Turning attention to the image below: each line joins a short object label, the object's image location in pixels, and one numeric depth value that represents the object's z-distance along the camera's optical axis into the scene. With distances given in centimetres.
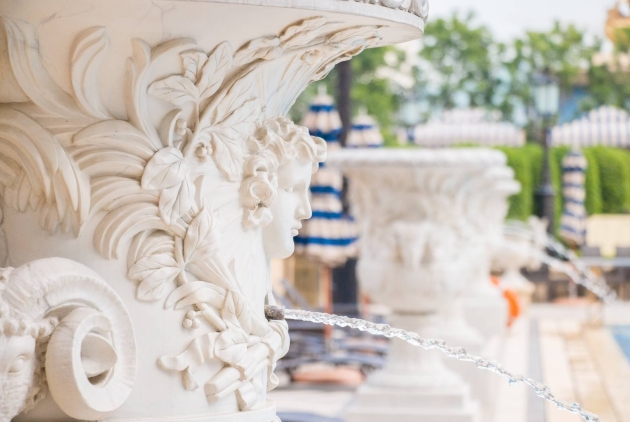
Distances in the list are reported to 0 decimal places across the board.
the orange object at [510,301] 1249
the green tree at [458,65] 3462
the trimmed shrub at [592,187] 2473
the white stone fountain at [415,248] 591
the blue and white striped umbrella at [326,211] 1021
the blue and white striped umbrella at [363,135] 1134
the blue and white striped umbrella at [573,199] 2203
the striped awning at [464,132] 2527
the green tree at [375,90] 3083
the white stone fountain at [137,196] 176
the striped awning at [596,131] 2612
